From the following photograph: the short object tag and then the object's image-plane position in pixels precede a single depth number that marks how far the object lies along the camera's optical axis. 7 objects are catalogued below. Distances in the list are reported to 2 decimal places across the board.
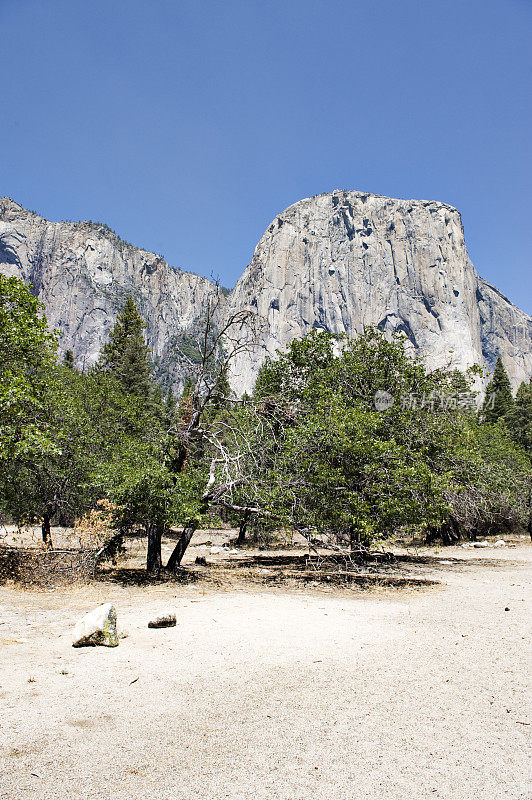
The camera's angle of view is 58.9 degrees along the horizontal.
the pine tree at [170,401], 58.90
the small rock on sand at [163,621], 7.13
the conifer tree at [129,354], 39.16
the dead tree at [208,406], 12.45
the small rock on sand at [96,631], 6.12
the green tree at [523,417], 42.97
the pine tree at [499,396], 46.97
